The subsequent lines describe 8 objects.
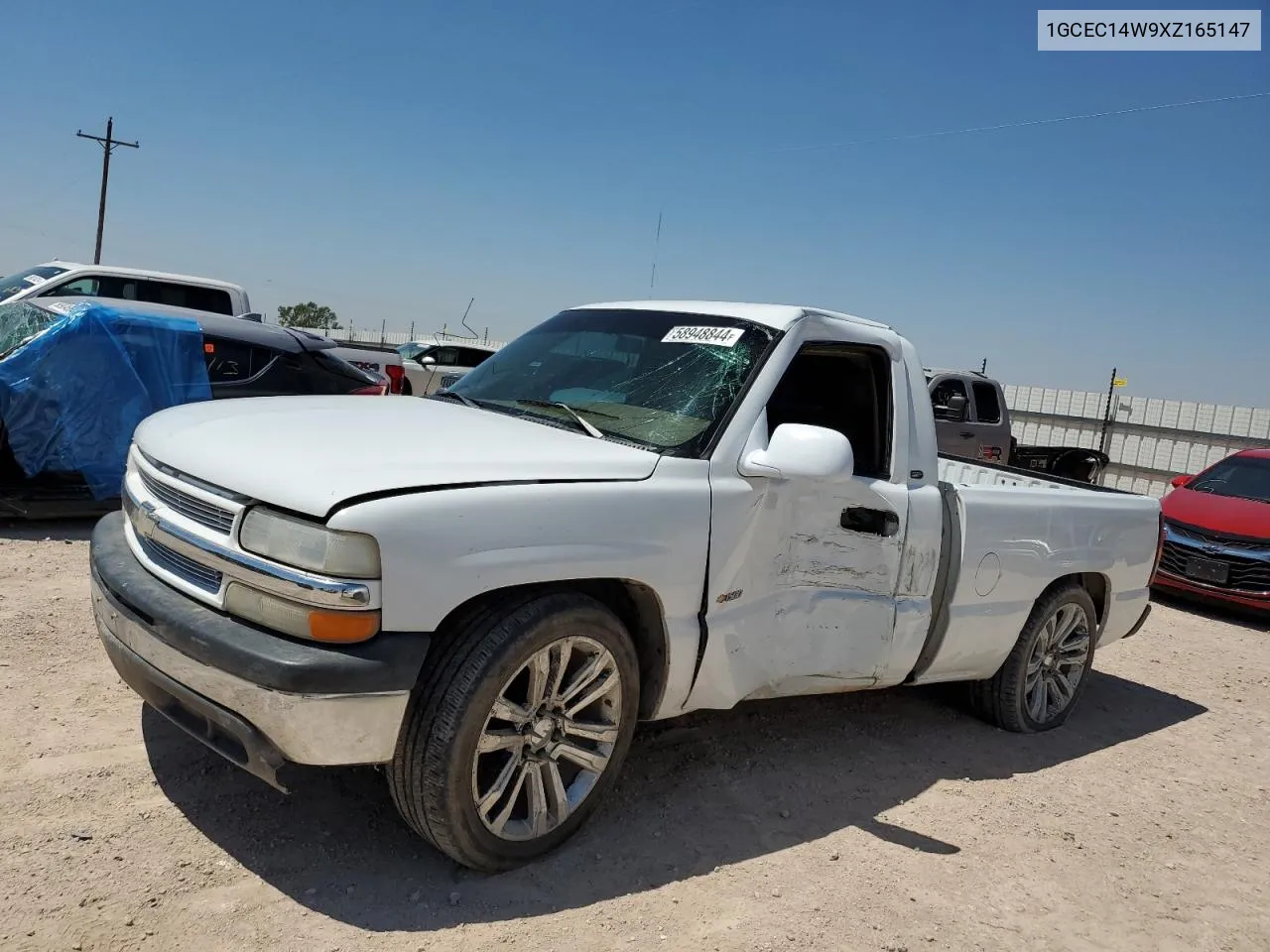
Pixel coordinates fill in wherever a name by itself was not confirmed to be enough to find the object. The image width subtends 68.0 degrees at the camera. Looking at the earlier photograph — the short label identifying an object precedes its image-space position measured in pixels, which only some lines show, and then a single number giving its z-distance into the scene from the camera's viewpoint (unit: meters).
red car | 8.70
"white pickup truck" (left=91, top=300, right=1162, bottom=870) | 2.54
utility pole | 35.53
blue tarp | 6.65
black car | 6.63
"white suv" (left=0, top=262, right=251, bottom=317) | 9.83
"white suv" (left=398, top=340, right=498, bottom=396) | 17.70
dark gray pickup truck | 12.51
